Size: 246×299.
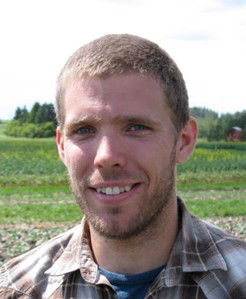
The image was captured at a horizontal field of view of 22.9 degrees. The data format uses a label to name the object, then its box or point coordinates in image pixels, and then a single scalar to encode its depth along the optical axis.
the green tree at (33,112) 61.34
